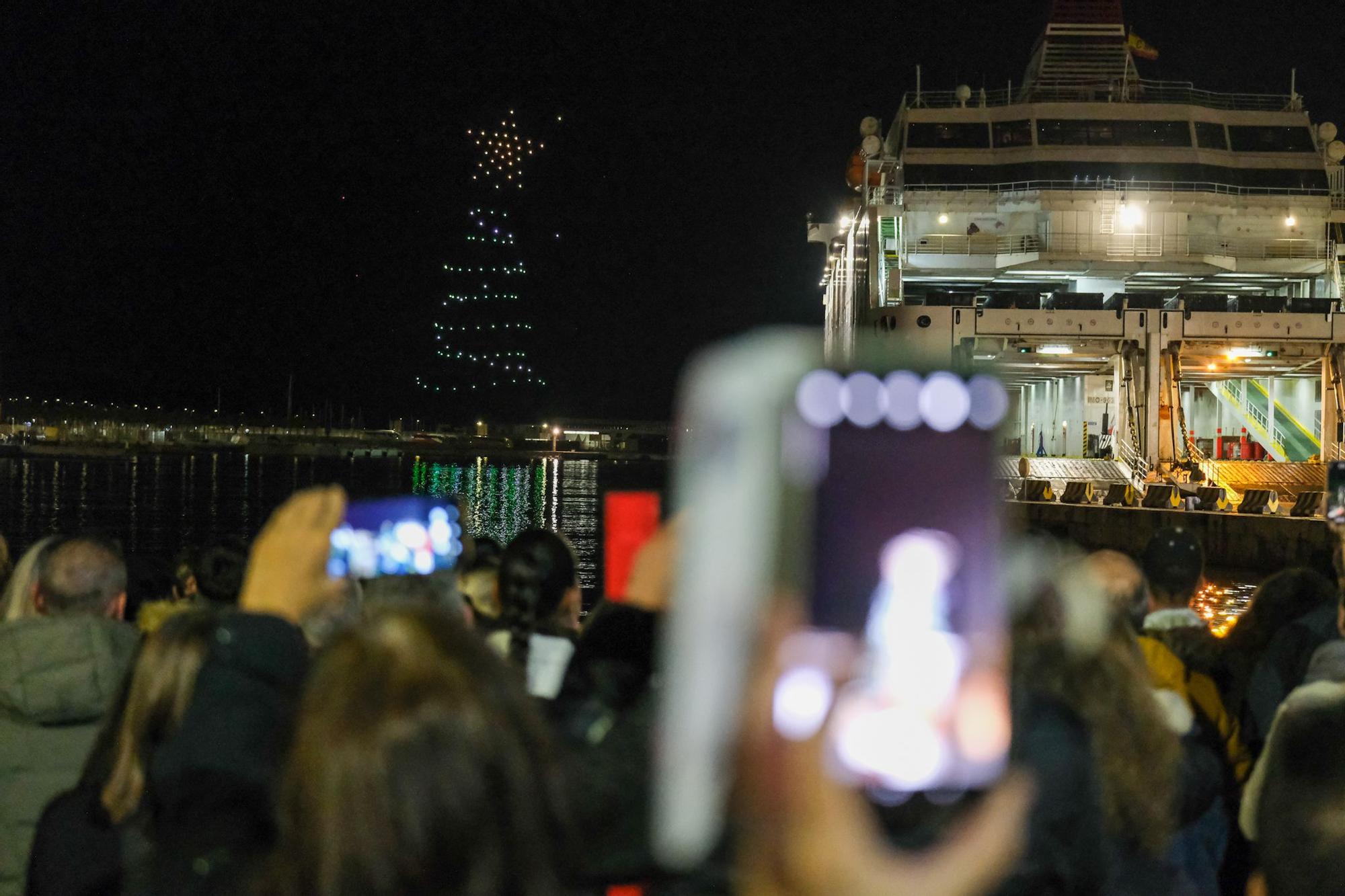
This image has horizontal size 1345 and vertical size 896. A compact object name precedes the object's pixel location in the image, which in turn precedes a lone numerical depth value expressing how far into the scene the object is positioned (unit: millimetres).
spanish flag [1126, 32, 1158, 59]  54656
